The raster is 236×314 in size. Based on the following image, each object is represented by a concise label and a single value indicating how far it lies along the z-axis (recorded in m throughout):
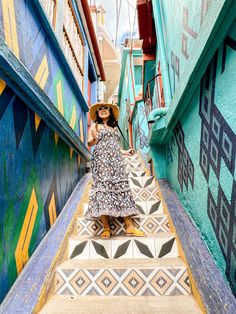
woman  2.04
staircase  1.33
